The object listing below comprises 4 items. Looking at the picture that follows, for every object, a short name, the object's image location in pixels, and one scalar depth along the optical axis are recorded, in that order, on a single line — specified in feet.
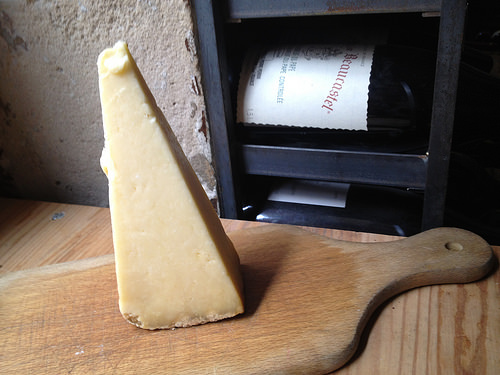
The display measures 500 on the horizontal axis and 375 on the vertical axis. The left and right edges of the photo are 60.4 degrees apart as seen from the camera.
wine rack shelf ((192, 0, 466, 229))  1.71
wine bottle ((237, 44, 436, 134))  1.96
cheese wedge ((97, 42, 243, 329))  1.35
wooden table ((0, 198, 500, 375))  1.38
